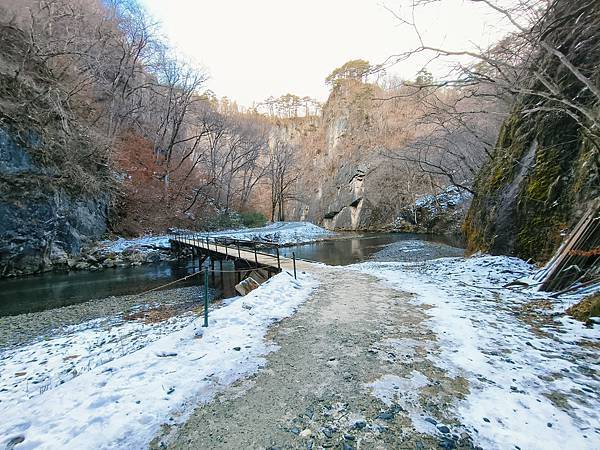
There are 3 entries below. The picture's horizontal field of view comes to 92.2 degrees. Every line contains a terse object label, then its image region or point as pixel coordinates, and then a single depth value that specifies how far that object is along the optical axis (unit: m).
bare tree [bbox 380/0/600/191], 5.62
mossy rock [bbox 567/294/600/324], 4.26
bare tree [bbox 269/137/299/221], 47.38
